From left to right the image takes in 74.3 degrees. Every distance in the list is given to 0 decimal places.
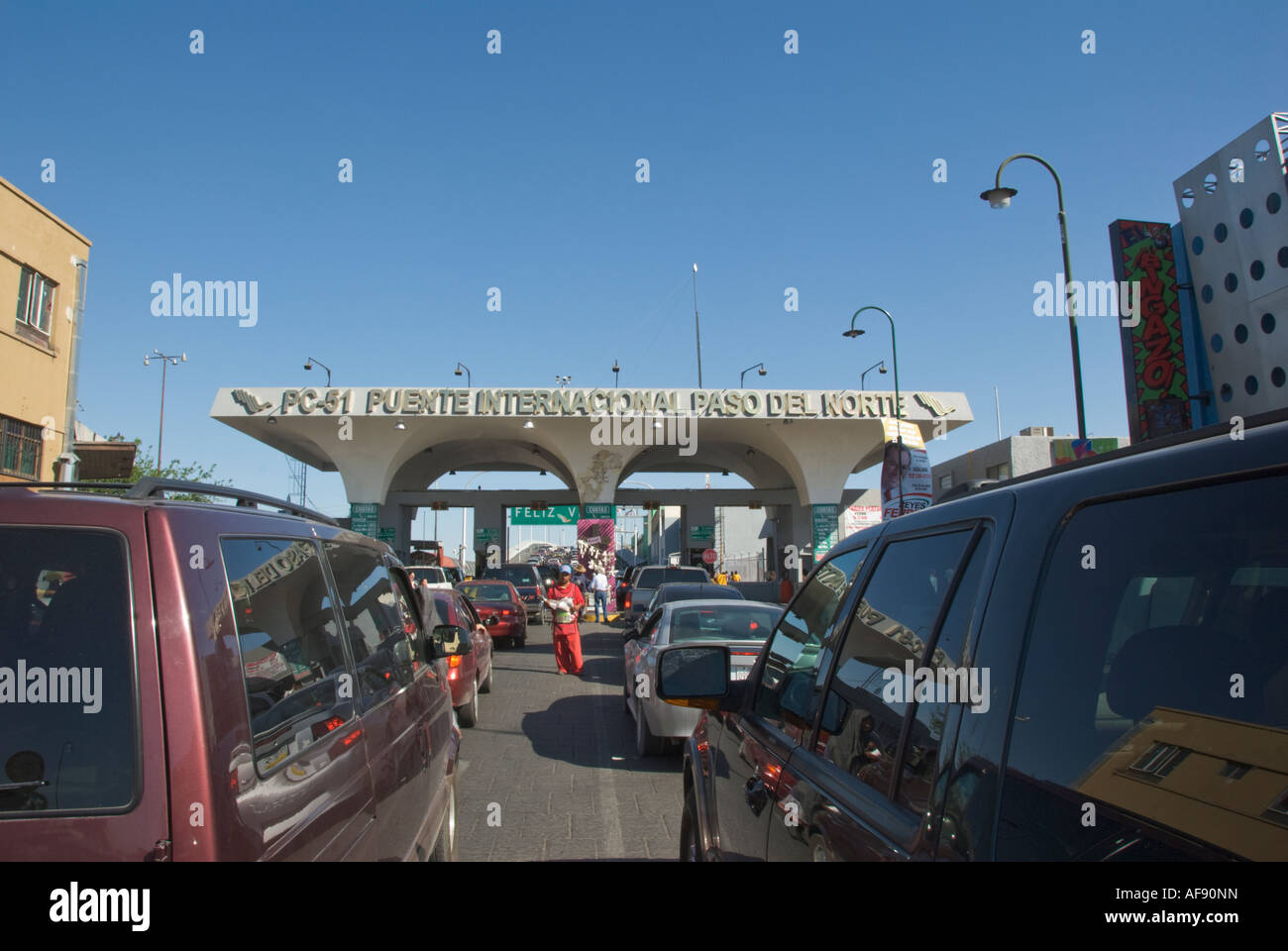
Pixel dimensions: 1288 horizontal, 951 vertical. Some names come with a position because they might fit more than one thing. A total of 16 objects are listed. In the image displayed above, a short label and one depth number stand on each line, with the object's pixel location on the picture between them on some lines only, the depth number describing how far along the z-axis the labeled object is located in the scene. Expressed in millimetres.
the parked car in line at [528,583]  26727
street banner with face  21516
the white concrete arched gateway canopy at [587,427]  30141
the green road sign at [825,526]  33031
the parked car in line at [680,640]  7918
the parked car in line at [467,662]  9258
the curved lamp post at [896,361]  23953
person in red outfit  13586
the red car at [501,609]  18130
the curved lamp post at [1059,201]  15531
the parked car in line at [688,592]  13734
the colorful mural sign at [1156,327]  15867
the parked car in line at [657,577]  21516
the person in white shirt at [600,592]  24719
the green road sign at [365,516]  32094
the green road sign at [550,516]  39844
